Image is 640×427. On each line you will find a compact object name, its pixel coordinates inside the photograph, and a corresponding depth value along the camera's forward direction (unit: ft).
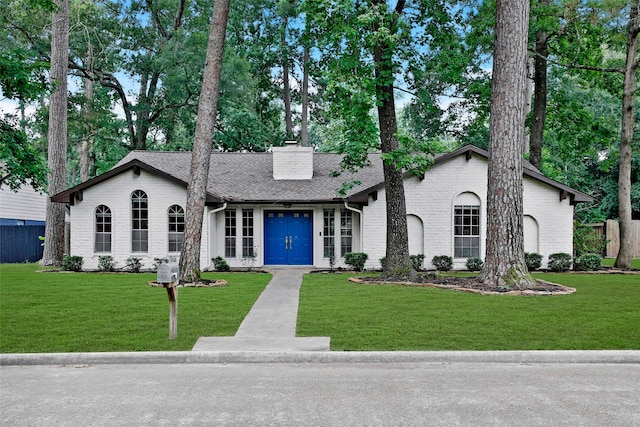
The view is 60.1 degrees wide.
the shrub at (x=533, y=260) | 66.17
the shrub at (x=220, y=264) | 67.21
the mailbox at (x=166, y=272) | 24.81
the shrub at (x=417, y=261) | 66.18
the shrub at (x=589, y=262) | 66.39
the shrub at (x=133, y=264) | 66.44
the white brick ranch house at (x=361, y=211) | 66.90
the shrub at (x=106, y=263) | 66.49
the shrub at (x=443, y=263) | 66.85
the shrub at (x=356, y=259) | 66.03
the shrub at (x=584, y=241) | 76.48
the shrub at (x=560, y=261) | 66.23
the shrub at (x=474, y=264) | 66.59
